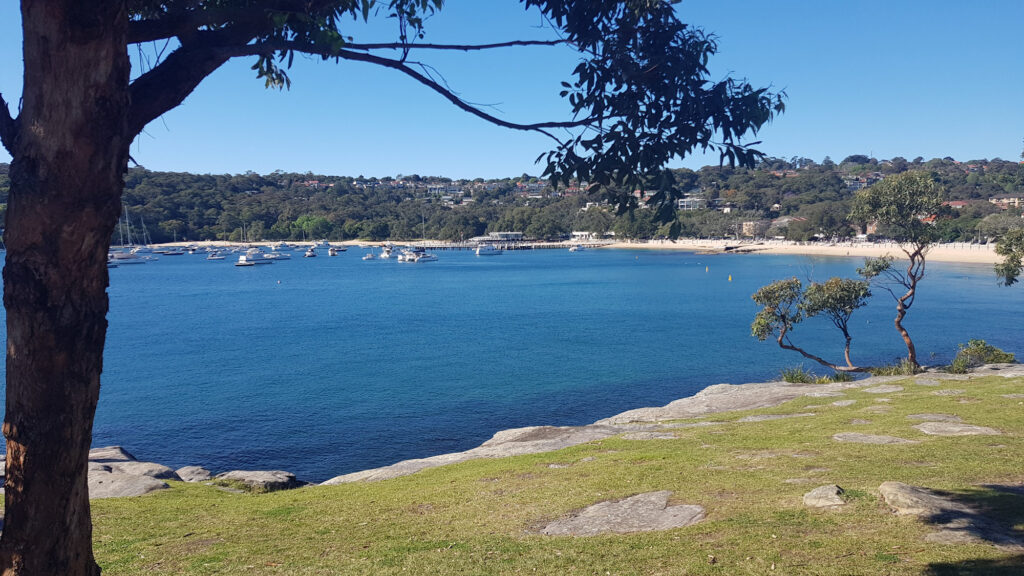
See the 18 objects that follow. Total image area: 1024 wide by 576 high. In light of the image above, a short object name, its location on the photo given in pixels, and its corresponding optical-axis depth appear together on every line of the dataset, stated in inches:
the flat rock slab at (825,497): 291.9
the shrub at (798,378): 990.4
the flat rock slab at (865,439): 439.2
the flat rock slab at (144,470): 562.7
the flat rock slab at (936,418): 494.6
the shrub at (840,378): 969.4
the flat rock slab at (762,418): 607.9
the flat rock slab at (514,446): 553.6
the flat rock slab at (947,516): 241.9
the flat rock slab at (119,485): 465.1
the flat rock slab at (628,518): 291.0
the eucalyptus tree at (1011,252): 974.4
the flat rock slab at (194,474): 605.9
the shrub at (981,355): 977.7
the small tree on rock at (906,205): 887.1
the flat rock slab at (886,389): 687.0
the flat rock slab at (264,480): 542.6
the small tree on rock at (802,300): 1049.5
